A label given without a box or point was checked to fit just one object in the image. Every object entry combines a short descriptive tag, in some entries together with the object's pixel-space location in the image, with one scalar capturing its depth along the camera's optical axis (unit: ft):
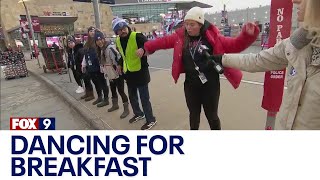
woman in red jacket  6.91
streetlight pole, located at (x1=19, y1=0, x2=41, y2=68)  38.98
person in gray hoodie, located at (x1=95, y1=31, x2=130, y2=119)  12.57
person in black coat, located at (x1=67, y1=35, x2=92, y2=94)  16.41
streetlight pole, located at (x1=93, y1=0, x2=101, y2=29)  13.92
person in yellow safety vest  9.93
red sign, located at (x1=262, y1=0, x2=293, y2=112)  5.94
